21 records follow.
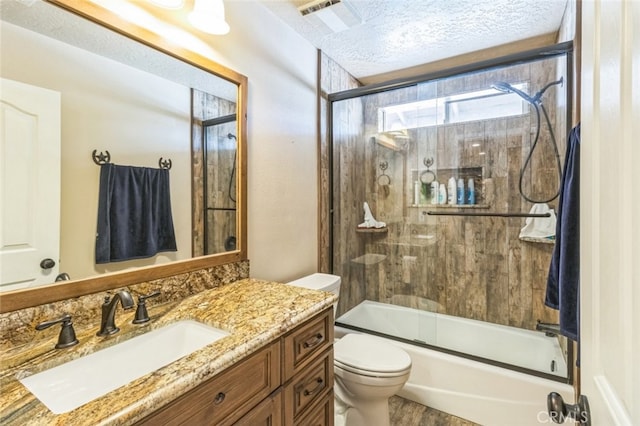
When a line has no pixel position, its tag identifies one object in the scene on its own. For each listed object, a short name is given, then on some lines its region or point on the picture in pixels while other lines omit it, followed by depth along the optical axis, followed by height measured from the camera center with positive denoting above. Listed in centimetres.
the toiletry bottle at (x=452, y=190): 273 +18
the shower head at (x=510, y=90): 235 +96
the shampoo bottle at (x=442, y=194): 277 +15
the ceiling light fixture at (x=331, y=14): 173 +119
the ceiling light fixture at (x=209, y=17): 129 +85
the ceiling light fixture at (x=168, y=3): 118 +83
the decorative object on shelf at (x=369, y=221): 291 -11
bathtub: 171 -103
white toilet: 153 -87
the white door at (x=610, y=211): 43 +0
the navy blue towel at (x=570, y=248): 119 -16
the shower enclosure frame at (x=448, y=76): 174 +93
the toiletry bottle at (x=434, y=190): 278 +19
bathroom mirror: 97 +40
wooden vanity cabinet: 75 -54
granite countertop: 60 -39
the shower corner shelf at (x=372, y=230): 289 -19
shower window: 251 +89
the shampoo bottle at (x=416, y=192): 282 +17
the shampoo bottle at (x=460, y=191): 271 +17
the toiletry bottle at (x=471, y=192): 268 +16
